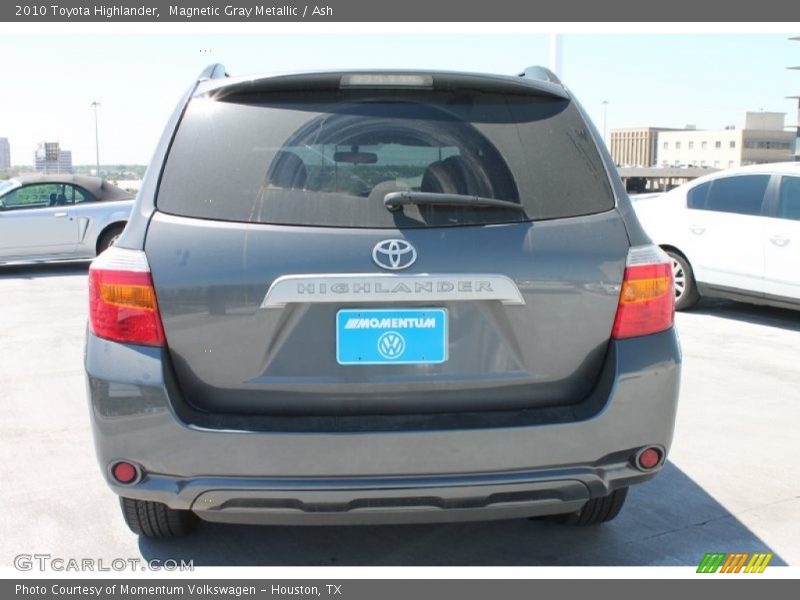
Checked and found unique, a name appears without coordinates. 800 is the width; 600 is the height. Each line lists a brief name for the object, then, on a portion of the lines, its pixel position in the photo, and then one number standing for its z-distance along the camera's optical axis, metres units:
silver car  12.64
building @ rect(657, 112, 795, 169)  138.88
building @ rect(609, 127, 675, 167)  156.75
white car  8.20
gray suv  2.69
